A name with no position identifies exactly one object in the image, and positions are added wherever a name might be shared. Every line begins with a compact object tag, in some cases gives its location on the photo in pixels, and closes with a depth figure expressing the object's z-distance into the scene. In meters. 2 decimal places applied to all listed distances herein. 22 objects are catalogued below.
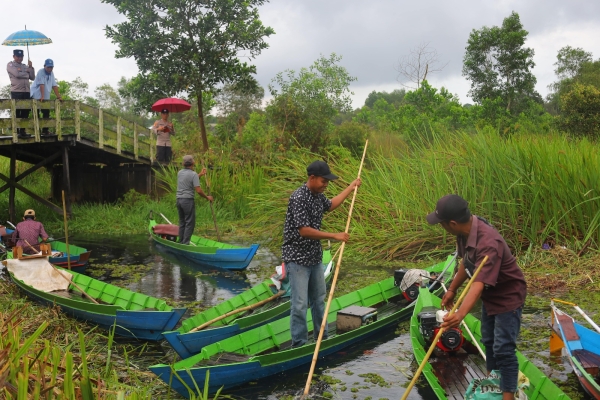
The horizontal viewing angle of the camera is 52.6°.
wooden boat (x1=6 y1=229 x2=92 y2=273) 10.84
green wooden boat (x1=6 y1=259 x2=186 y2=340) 7.09
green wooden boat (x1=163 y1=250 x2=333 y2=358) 6.35
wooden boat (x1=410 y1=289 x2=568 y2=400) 4.86
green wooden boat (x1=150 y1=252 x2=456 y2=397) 5.64
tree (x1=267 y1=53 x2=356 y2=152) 20.06
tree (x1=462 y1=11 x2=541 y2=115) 28.78
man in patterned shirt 5.96
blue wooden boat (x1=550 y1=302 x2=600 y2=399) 5.25
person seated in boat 10.32
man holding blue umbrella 14.98
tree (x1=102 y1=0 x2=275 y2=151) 19.34
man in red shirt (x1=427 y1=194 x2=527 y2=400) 4.47
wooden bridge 15.25
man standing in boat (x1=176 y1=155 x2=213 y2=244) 12.27
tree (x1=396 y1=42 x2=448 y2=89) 25.99
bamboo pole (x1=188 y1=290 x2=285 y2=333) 7.11
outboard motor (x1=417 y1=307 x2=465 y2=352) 6.30
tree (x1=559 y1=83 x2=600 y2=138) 21.80
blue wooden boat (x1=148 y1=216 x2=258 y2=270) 11.38
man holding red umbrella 17.45
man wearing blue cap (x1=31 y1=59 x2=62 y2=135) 15.12
